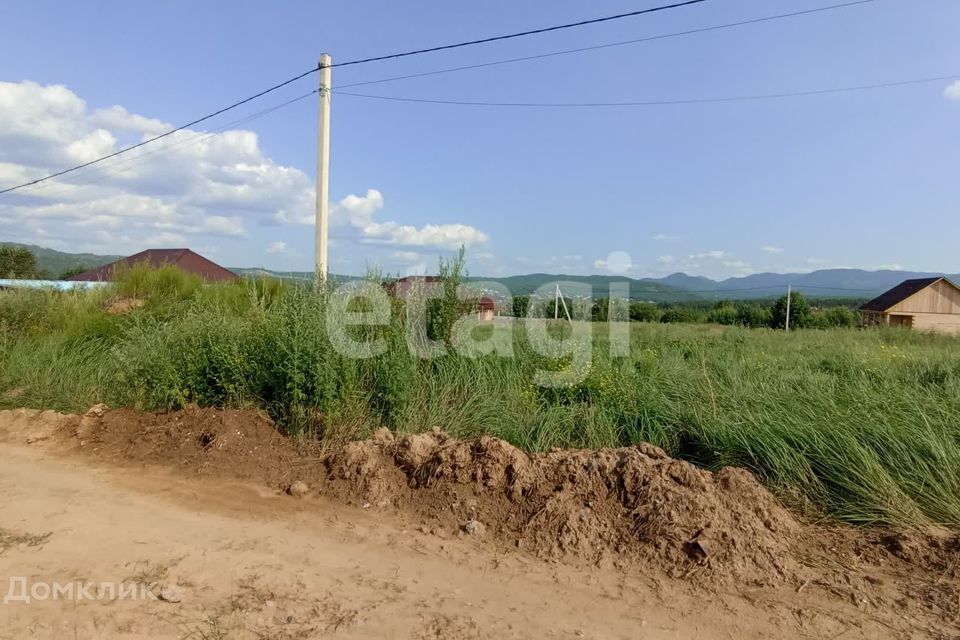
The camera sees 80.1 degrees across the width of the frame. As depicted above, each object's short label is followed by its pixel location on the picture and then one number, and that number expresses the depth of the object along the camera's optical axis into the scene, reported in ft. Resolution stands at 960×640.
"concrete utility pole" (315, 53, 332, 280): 28.78
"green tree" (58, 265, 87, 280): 131.64
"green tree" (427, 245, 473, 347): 23.43
